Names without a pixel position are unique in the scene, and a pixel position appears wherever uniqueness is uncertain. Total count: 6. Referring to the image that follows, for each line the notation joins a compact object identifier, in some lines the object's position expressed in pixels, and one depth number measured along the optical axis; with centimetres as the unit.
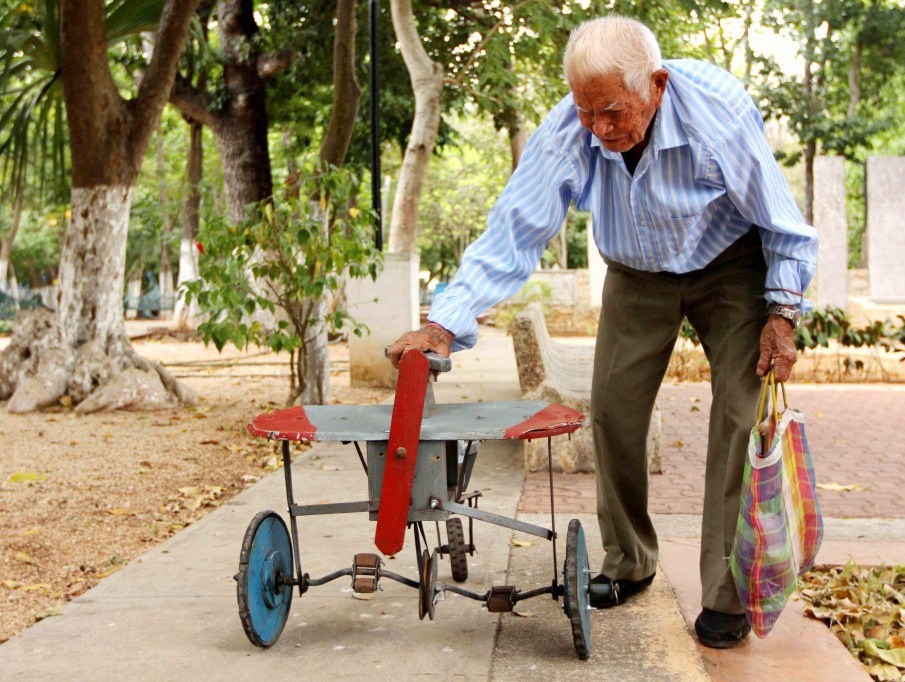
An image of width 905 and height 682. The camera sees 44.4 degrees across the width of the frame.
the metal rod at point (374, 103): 1100
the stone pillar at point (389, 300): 1075
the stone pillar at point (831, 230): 1861
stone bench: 624
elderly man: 308
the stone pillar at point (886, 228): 1830
